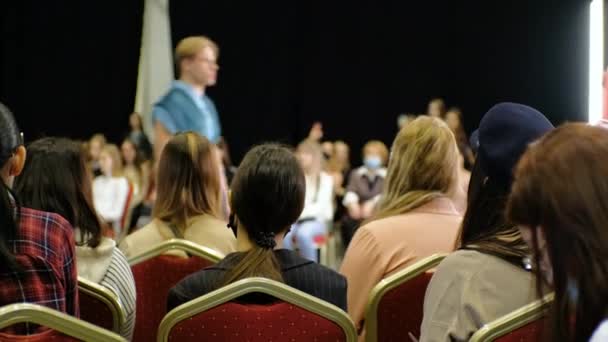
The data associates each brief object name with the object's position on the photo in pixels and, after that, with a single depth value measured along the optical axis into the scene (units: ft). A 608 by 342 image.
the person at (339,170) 31.55
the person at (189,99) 15.37
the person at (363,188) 28.78
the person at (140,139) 29.04
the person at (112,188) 27.20
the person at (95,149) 30.37
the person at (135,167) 26.43
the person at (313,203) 26.09
